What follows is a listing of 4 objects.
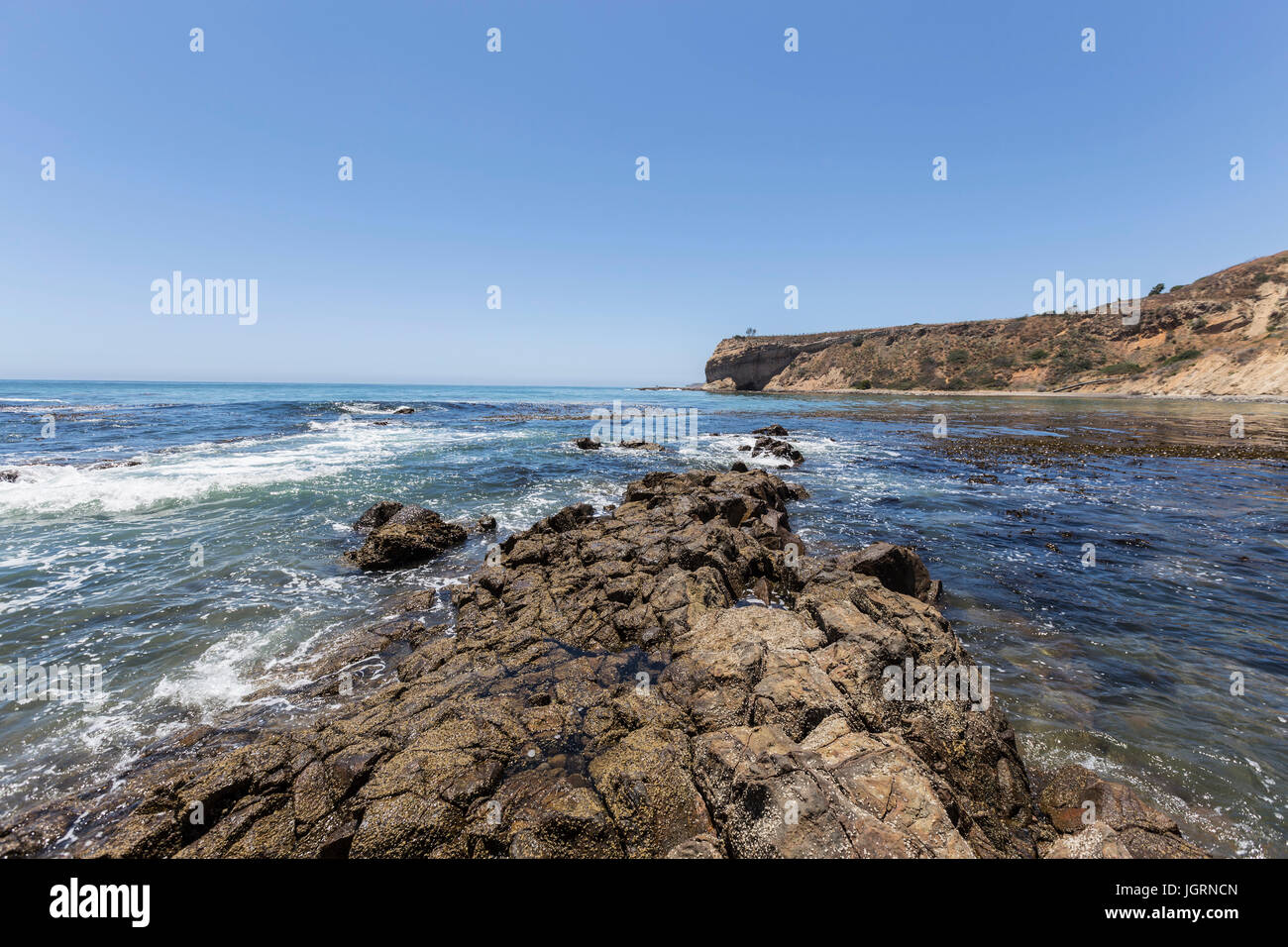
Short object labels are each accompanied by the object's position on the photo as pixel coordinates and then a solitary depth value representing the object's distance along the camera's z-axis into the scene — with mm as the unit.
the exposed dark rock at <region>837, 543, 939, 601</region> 8648
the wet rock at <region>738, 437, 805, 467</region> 25500
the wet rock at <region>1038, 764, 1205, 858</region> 3457
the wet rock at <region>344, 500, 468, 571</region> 11125
